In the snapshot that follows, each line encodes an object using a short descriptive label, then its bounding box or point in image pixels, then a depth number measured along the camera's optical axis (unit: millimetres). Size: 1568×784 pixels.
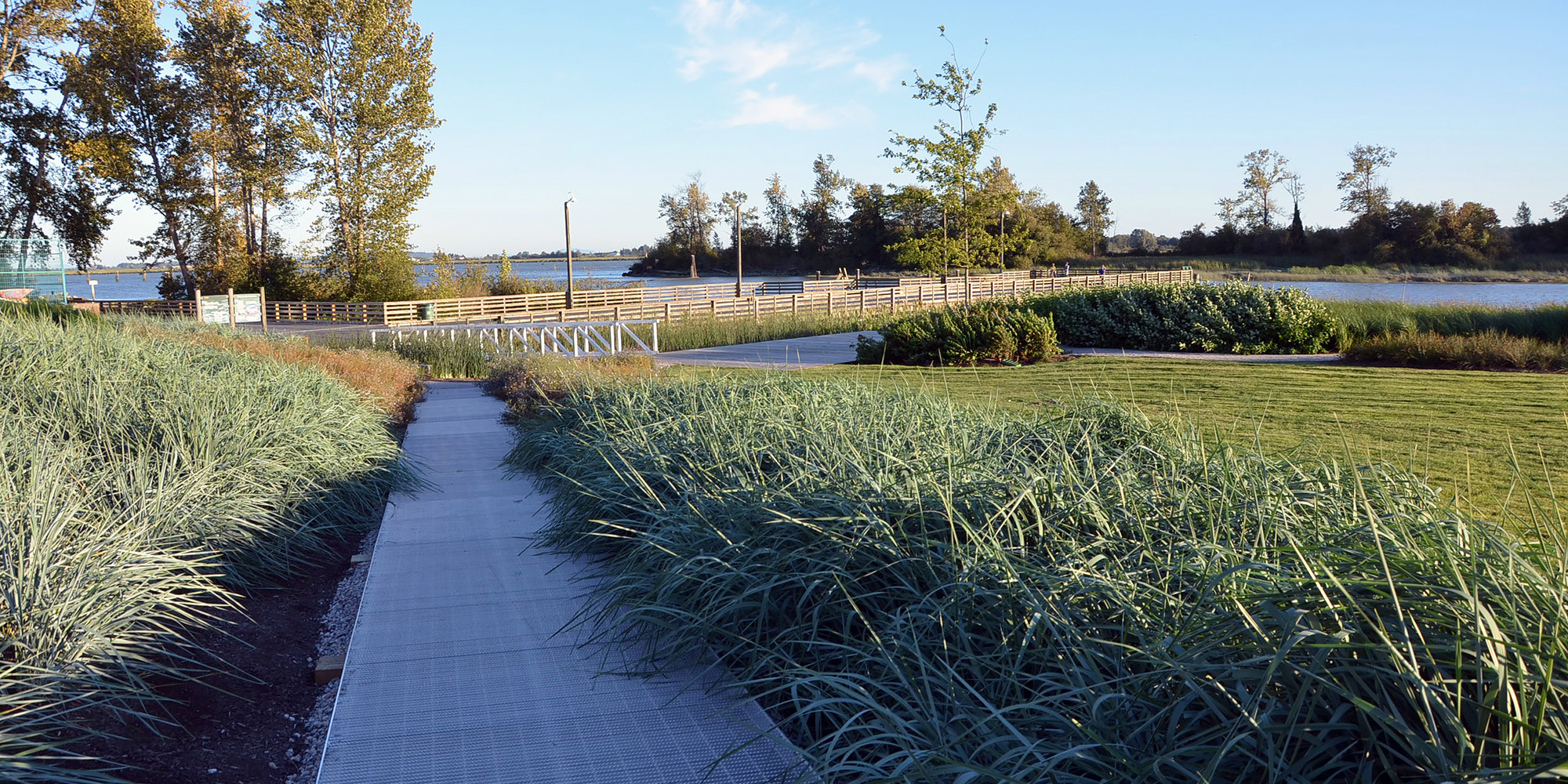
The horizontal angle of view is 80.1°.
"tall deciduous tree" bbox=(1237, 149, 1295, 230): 69250
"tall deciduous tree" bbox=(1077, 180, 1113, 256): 82938
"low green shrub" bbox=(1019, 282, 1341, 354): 14984
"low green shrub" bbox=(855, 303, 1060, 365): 13531
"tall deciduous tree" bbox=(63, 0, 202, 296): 34406
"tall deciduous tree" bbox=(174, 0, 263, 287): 35531
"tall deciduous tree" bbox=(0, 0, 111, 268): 31812
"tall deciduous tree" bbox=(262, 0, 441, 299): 34938
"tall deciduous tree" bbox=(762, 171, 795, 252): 93938
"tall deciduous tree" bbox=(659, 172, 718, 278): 93250
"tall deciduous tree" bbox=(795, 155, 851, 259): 83688
